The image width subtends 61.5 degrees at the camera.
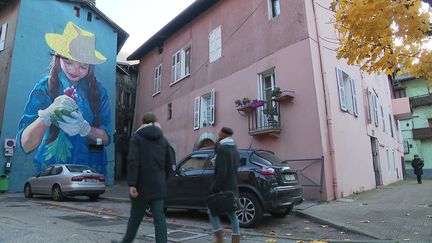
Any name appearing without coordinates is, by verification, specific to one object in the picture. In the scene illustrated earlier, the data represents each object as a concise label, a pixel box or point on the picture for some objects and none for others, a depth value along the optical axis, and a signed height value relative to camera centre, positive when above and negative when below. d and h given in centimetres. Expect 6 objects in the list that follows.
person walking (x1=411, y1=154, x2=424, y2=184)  1847 +101
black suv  729 +8
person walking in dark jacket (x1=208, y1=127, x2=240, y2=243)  523 +23
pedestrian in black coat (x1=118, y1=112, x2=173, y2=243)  450 +14
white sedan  1320 +34
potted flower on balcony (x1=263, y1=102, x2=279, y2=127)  1191 +242
